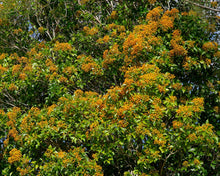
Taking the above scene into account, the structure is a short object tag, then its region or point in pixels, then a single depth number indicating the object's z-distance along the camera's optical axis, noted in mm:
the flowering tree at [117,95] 5289
